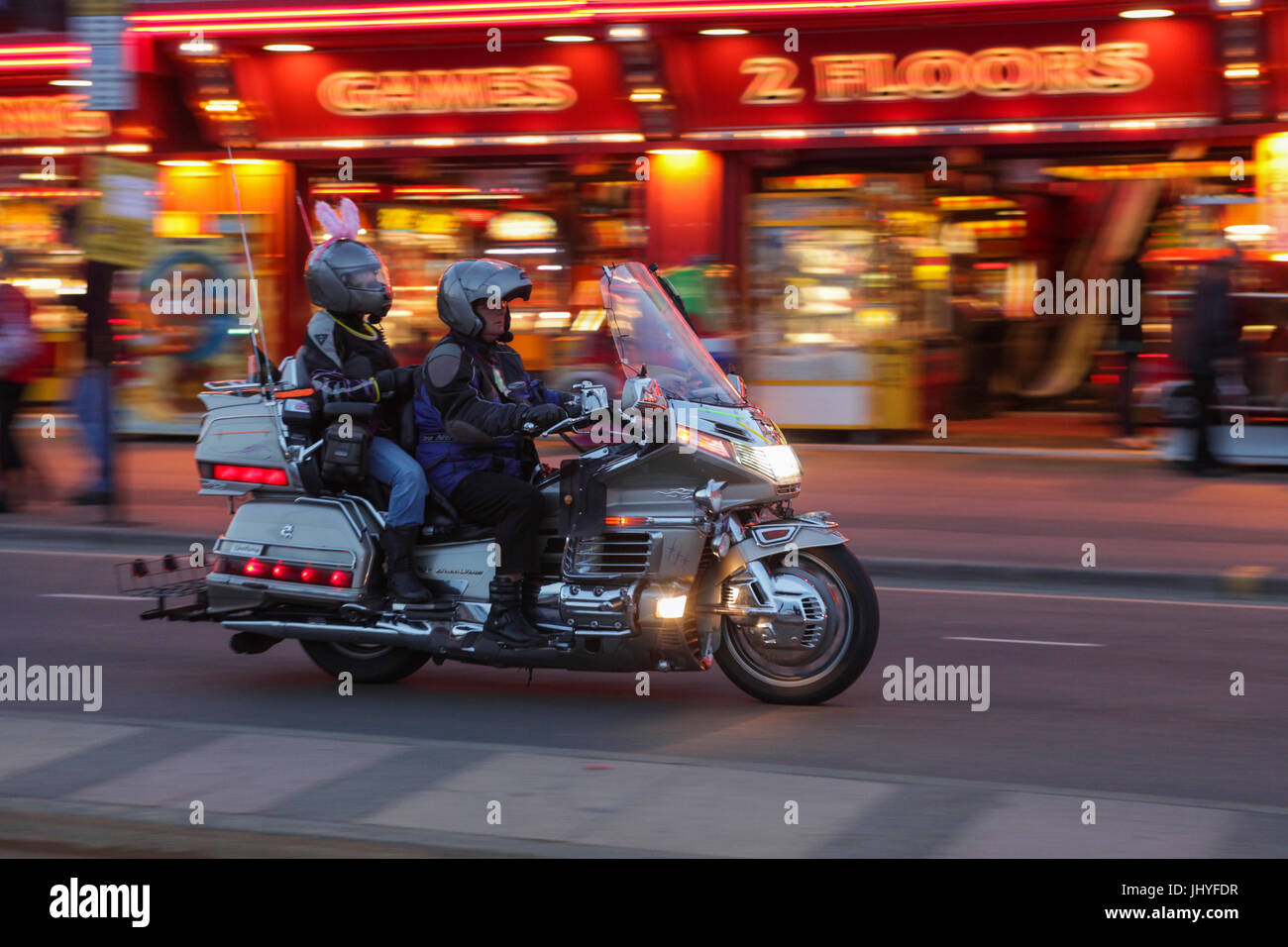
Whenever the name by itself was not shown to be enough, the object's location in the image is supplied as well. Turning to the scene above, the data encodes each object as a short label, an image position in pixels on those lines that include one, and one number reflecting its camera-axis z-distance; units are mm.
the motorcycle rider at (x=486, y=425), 7223
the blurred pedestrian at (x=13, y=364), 14078
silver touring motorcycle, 7066
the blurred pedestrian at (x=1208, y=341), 15602
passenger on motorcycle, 7445
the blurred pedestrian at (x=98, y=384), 13844
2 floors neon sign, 16953
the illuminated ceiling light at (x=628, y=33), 17734
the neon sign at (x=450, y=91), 18688
